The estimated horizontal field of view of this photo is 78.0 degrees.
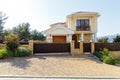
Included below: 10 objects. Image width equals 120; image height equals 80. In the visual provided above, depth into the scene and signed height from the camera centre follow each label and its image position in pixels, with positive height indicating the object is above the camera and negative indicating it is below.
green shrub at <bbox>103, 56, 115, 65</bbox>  7.37 -2.01
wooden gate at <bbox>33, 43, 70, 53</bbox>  9.11 -0.82
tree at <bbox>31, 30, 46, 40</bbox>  22.00 +1.68
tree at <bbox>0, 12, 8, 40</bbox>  17.67 +4.85
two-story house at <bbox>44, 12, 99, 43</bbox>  13.41 +2.67
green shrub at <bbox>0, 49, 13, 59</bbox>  7.42 -1.25
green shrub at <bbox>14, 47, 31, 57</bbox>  7.92 -1.22
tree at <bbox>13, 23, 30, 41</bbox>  20.41 +2.75
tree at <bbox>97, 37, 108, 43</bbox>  14.91 +0.21
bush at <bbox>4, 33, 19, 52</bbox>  8.01 -0.13
